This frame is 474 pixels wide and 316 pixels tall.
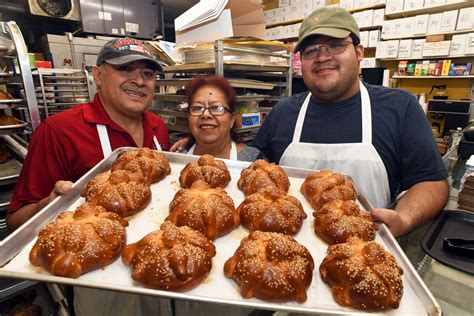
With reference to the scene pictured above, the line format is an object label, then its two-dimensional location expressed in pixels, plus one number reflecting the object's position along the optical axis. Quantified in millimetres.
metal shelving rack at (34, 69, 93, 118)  3119
